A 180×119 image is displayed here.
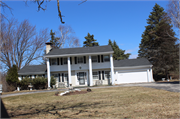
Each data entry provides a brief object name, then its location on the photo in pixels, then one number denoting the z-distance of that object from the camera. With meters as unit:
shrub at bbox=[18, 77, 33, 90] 21.78
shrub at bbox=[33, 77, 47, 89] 21.11
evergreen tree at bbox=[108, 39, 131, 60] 43.66
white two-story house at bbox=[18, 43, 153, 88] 22.69
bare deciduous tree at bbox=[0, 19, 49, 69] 28.70
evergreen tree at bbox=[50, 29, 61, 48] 38.44
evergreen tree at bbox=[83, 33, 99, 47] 43.81
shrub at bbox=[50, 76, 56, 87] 21.64
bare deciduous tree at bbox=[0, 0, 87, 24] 4.64
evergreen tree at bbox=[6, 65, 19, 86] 21.98
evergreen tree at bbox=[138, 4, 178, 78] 27.86
